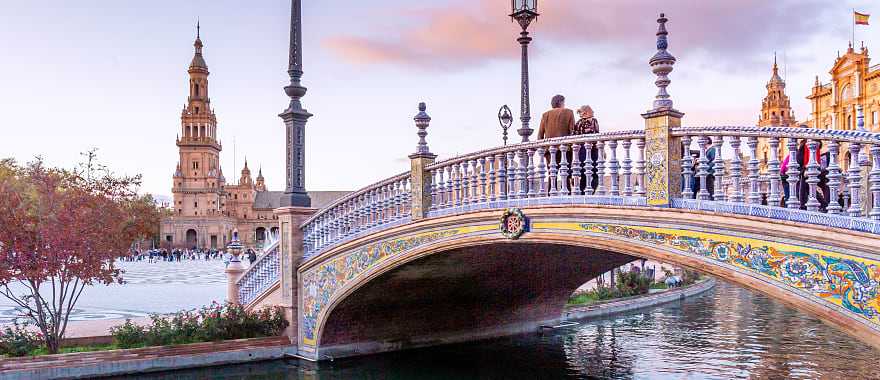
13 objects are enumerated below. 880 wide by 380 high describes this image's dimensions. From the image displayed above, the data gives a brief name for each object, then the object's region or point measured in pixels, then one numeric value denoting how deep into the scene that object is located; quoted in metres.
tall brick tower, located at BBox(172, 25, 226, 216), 122.81
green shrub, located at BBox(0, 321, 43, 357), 13.41
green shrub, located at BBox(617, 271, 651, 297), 24.33
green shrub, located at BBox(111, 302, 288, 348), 14.29
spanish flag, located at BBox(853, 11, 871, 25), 56.98
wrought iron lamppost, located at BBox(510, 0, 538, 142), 14.70
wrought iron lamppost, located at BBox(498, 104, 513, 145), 16.08
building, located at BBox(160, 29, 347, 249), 122.31
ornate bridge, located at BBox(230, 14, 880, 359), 7.11
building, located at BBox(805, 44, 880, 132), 61.16
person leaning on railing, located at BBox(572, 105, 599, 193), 11.03
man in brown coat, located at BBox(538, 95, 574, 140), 11.15
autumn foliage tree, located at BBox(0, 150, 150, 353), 13.82
